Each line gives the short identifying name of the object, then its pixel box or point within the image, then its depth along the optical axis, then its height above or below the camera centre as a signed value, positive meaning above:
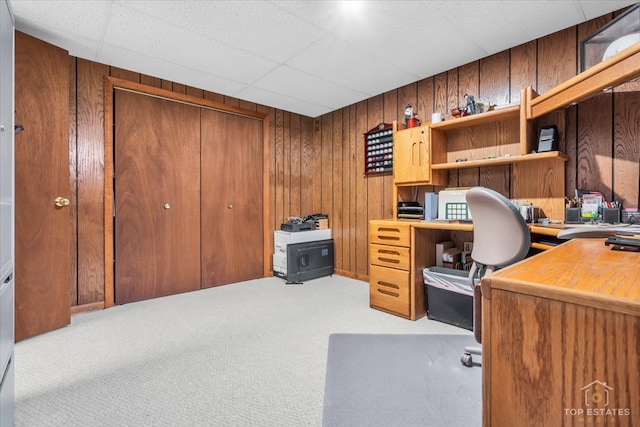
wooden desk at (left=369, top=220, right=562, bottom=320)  2.60 -0.42
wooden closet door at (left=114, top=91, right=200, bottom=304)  3.07 +0.17
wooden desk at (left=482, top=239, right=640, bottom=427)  0.57 -0.28
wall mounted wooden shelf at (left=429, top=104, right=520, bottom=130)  2.43 +0.81
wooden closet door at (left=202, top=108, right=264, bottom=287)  3.63 +0.18
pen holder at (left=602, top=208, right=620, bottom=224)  1.95 -0.02
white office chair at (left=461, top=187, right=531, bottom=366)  1.67 -0.12
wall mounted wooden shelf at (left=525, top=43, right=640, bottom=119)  1.54 +0.77
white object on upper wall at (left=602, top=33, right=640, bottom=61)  1.75 +1.01
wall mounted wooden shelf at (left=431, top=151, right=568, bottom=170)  2.20 +0.42
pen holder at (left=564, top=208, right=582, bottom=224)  2.14 -0.03
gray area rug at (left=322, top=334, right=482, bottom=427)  1.42 -0.93
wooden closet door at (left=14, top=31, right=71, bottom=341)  2.22 +0.19
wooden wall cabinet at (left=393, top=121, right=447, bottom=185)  2.89 +0.55
